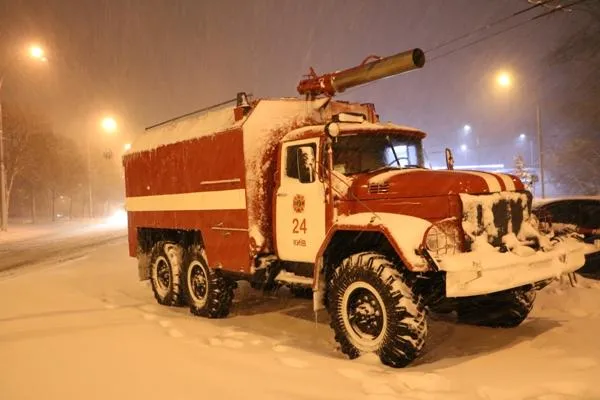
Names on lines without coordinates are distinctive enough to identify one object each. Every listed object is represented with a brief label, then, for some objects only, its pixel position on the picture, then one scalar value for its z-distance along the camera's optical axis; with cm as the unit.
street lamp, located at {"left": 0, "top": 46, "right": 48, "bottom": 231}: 2652
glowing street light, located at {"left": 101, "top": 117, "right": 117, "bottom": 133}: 3862
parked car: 914
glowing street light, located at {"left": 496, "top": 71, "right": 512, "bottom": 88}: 2416
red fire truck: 555
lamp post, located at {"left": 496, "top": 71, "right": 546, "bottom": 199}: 2416
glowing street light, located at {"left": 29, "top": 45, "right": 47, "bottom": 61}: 2650
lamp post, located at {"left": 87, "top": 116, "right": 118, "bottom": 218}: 3862
